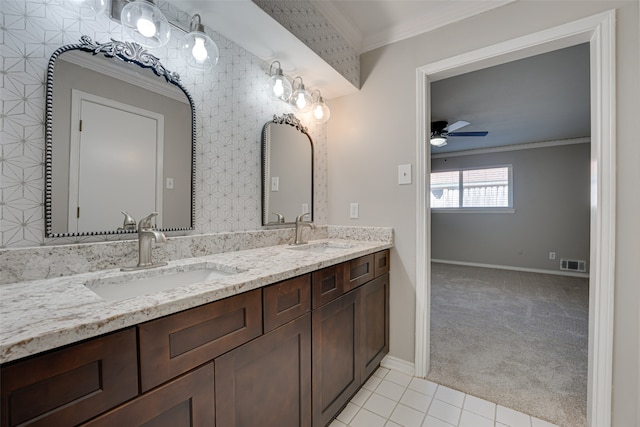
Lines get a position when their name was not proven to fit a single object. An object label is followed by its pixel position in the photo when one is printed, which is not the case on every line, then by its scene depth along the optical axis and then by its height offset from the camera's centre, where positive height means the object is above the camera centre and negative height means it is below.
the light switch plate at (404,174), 1.86 +0.29
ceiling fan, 3.21 +1.05
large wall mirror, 0.94 +0.29
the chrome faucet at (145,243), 1.05 -0.11
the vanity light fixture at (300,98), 1.80 +0.79
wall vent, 4.46 -0.81
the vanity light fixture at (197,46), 1.19 +0.77
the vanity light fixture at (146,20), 1.02 +0.76
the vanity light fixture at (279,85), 1.62 +0.81
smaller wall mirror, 1.73 +0.31
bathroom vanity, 0.53 -0.37
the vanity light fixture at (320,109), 1.97 +0.78
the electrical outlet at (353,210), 2.12 +0.04
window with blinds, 5.08 +0.56
